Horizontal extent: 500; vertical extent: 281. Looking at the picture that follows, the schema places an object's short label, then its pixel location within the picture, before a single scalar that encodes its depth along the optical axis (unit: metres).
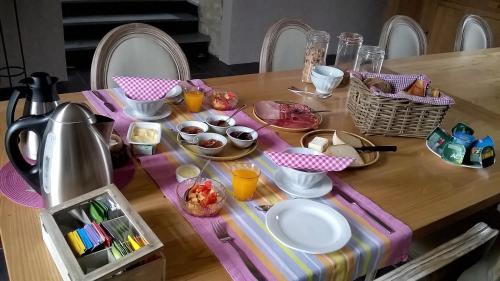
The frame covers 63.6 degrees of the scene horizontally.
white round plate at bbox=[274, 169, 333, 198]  0.95
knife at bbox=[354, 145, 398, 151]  1.17
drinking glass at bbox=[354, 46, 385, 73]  1.66
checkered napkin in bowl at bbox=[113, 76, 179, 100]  1.21
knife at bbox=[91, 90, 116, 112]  1.25
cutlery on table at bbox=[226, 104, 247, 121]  1.29
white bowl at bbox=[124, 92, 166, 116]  1.18
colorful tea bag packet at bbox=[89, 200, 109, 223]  0.73
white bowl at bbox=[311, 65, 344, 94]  1.50
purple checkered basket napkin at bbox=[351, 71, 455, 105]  1.37
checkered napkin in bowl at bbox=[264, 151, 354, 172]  0.97
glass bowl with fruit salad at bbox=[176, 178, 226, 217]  0.84
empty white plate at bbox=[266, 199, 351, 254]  0.79
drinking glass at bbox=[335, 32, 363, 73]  1.70
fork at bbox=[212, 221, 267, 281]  0.72
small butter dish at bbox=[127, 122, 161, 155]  1.04
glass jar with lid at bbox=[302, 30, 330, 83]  1.62
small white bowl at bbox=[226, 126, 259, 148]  1.10
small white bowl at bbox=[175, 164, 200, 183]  0.96
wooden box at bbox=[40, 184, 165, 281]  0.61
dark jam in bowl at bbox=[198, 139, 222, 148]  1.08
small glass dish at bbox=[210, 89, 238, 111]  1.33
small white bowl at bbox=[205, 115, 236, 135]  1.17
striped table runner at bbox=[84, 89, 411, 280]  0.74
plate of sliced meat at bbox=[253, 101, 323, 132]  1.28
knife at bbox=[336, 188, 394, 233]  0.88
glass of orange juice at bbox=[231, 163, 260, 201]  0.90
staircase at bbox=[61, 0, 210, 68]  3.63
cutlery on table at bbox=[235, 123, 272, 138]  1.15
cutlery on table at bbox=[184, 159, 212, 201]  0.88
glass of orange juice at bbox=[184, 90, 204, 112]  1.29
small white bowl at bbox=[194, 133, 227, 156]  1.05
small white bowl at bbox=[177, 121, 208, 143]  1.11
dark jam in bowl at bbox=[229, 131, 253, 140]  1.14
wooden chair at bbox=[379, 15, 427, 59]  2.33
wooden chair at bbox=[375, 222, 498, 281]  0.57
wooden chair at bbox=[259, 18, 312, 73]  1.88
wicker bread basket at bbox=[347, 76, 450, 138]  1.23
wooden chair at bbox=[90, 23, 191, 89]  1.45
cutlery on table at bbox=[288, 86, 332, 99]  1.55
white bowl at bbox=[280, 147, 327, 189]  0.95
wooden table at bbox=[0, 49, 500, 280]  0.73
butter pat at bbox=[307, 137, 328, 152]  1.12
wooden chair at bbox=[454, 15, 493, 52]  2.76
